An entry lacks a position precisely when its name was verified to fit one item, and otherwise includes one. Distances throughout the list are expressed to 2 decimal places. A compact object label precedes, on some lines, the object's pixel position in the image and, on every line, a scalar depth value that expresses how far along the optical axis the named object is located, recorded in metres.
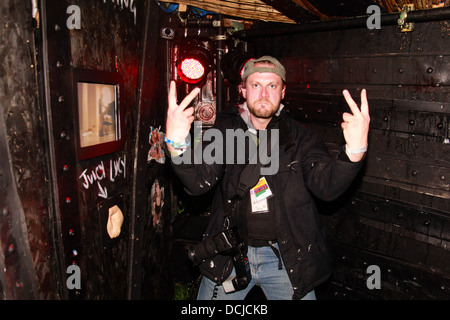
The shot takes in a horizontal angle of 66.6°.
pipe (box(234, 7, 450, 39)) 2.88
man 2.63
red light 3.90
